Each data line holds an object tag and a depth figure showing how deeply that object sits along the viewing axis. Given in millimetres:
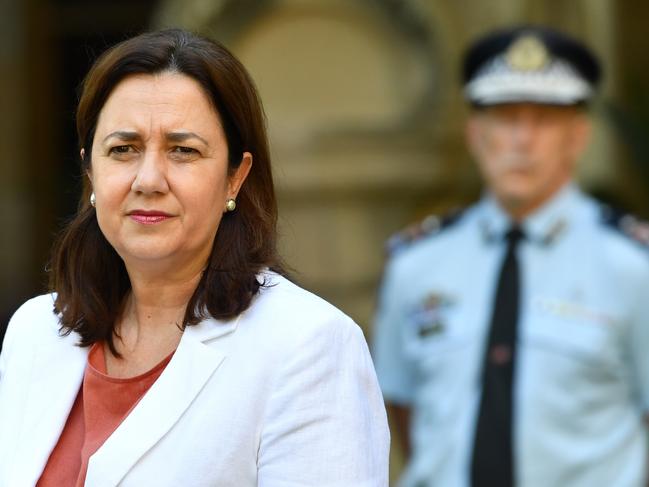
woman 5262
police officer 9258
